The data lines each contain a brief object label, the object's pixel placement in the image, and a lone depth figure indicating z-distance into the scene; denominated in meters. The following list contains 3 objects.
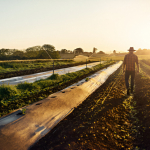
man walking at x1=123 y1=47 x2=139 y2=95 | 6.22
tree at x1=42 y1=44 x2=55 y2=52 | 43.75
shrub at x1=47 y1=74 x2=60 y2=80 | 10.02
